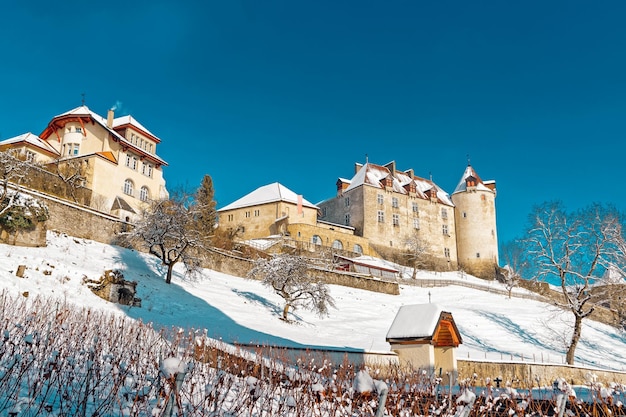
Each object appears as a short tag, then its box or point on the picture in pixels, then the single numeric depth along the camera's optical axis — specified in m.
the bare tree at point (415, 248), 62.61
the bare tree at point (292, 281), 28.80
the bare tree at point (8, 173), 21.91
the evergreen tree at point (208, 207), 40.49
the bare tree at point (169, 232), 27.56
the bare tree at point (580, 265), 24.67
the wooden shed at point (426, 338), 15.62
